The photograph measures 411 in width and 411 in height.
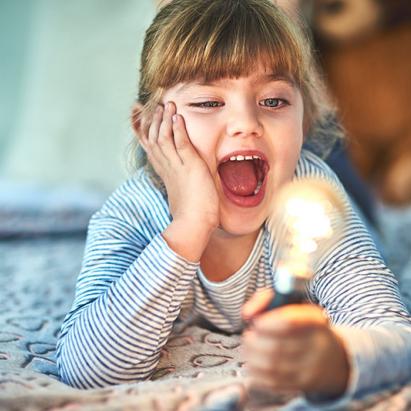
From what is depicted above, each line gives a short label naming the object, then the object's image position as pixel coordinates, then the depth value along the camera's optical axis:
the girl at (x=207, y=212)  0.83
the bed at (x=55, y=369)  0.67
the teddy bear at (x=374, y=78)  2.38
